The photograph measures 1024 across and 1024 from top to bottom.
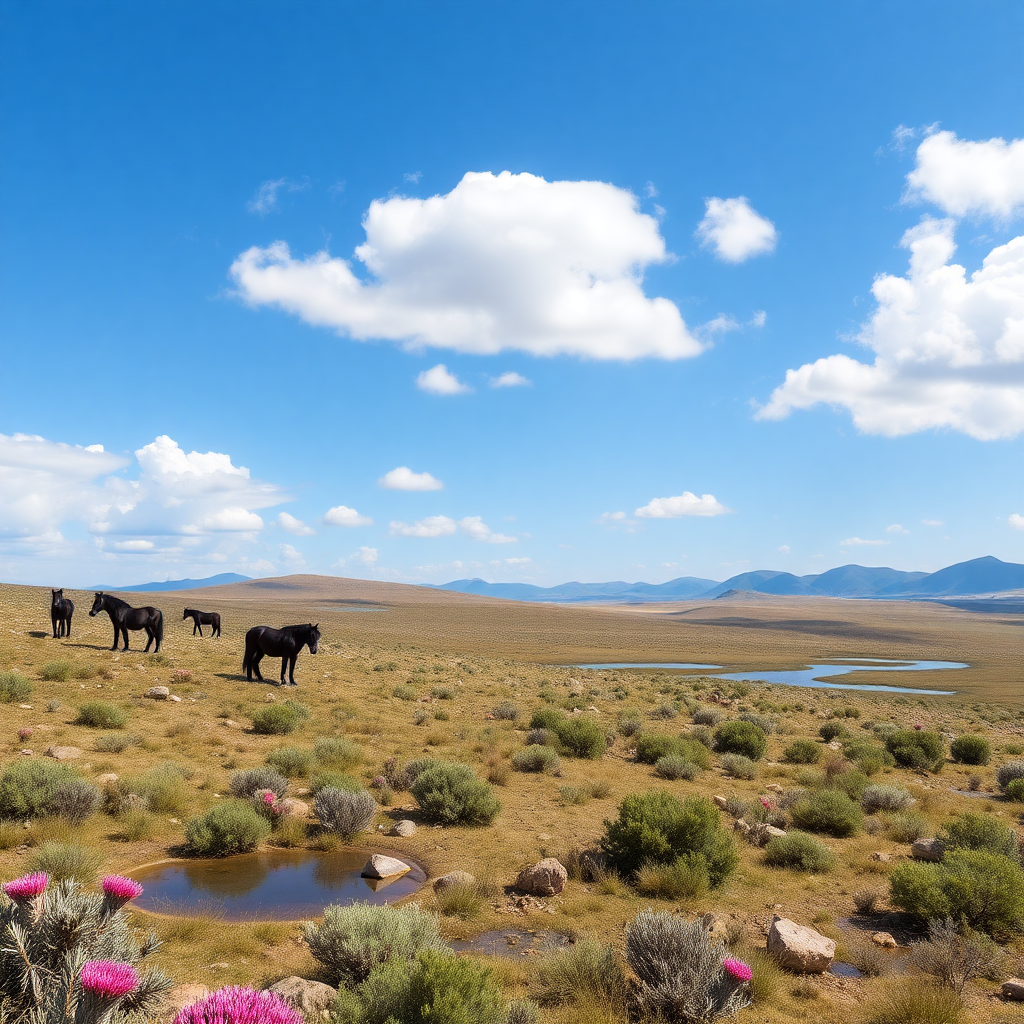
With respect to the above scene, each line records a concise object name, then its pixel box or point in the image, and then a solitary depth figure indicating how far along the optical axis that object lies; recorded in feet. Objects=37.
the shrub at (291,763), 44.50
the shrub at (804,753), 61.77
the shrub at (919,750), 60.34
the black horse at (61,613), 75.41
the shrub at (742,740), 60.70
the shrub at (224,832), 30.60
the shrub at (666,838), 30.99
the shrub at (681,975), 19.38
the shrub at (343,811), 34.27
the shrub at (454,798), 38.14
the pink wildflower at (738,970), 17.69
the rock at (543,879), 29.19
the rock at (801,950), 23.36
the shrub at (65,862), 24.43
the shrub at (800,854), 34.22
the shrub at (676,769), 51.62
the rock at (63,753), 39.99
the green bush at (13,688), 50.01
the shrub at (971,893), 26.84
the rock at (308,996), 17.17
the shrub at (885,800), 45.42
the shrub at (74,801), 31.50
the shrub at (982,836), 32.14
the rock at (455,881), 27.84
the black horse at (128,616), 74.95
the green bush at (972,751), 64.03
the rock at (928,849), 34.65
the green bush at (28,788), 30.76
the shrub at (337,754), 47.11
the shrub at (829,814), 40.04
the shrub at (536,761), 51.37
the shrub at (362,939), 19.12
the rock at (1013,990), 22.39
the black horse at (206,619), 117.91
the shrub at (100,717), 49.04
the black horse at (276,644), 72.95
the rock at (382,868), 29.84
